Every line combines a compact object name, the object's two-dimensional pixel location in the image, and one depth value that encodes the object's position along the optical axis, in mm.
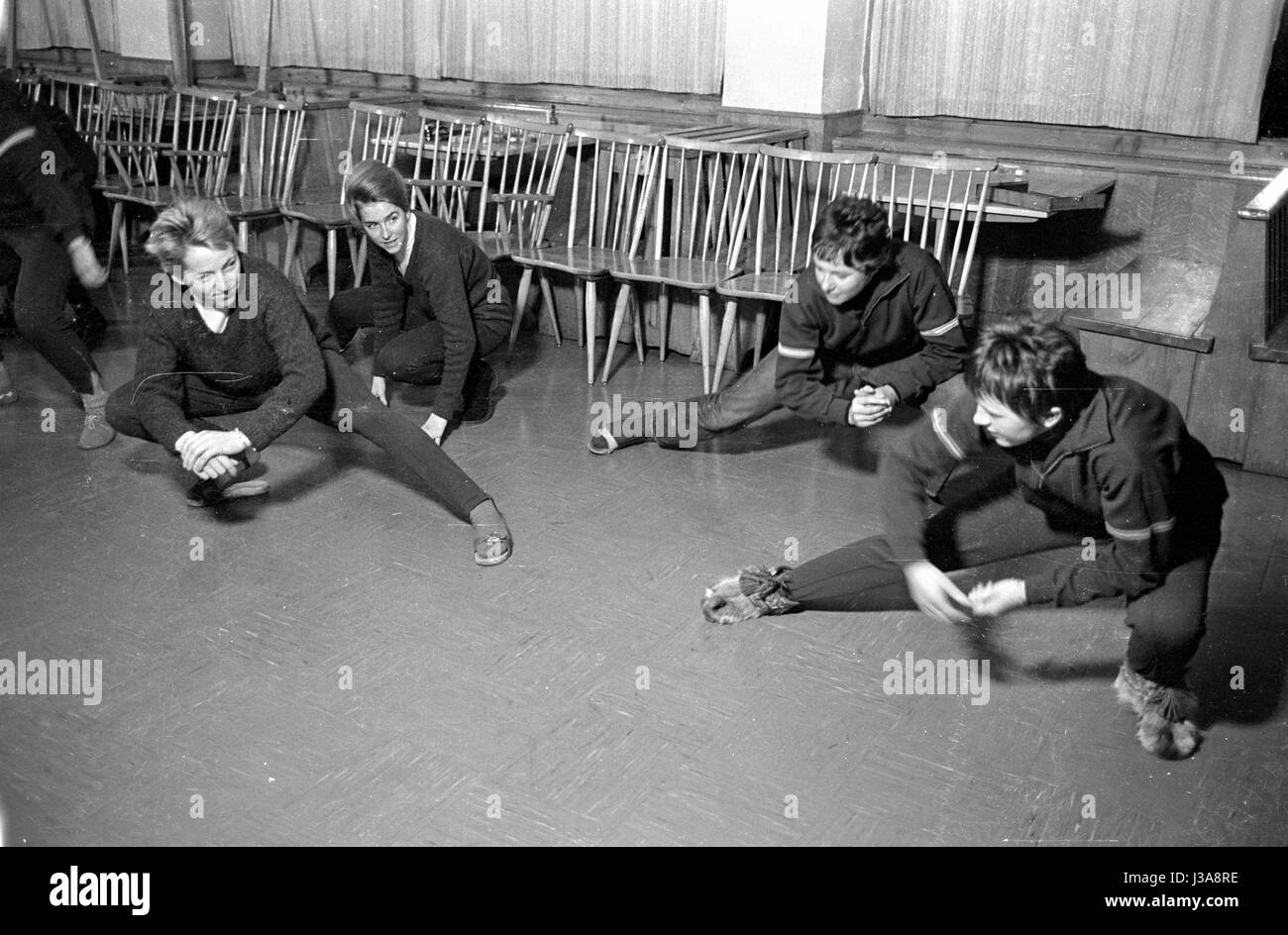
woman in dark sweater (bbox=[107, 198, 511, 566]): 3033
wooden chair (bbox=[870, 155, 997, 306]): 3997
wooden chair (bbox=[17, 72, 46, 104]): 6602
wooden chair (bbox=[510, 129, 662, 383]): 4680
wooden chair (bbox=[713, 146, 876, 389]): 4289
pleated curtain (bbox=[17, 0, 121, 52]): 7852
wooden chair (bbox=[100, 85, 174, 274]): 5754
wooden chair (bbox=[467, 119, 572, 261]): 4938
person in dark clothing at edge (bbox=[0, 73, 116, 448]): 3764
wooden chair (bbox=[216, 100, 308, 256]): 5711
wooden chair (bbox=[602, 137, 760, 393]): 4500
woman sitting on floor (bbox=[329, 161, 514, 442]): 3613
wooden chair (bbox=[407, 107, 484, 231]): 5199
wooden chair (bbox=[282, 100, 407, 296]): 5348
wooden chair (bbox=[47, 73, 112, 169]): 6148
